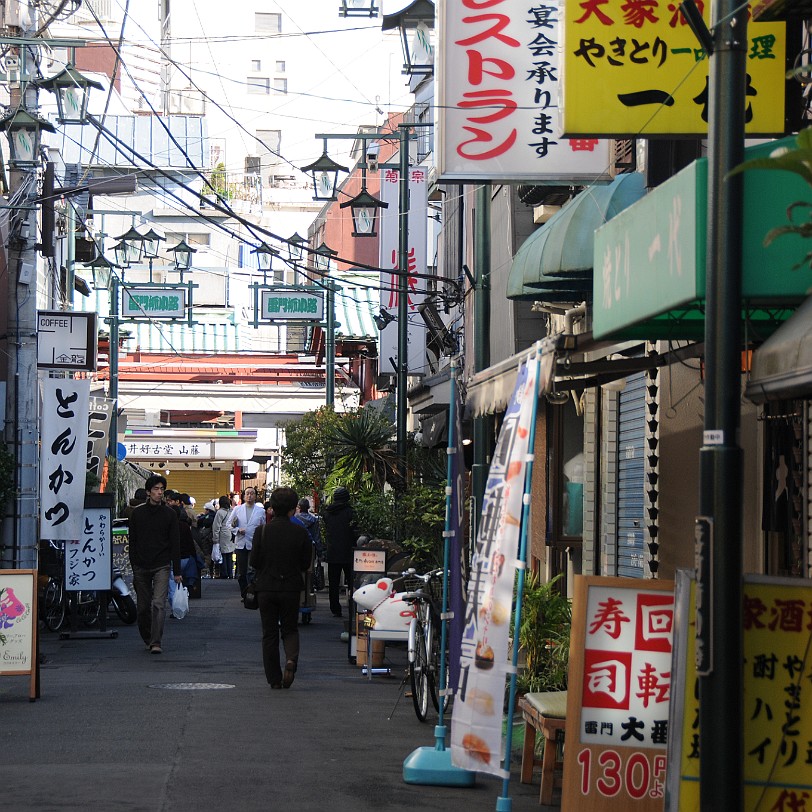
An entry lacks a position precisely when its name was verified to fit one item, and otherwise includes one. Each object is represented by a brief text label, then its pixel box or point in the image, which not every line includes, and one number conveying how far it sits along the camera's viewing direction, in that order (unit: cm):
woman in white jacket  3141
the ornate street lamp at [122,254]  3102
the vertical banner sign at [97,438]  2730
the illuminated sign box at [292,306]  3381
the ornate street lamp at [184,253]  3200
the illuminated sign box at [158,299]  3391
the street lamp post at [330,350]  3862
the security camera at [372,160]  2417
